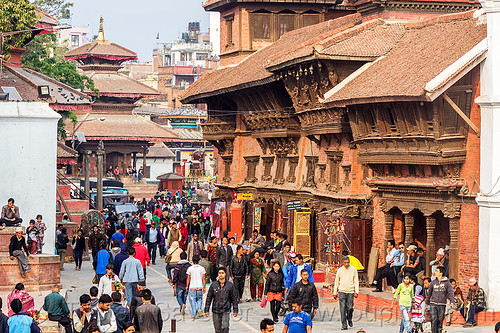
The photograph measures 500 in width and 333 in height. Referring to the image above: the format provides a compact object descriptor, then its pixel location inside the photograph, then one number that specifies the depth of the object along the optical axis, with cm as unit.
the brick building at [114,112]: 8925
